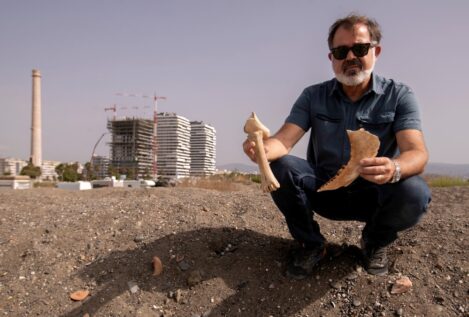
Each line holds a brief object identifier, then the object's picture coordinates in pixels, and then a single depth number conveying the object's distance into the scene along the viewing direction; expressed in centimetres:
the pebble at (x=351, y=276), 238
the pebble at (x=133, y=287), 241
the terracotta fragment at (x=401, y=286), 223
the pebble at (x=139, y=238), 298
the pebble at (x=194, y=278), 244
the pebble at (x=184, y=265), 260
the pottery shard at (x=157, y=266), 256
